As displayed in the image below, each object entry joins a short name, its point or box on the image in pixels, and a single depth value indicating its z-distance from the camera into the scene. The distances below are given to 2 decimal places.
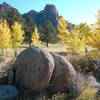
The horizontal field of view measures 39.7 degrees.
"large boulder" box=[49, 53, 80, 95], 5.26
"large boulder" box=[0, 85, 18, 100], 5.00
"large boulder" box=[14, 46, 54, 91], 5.12
